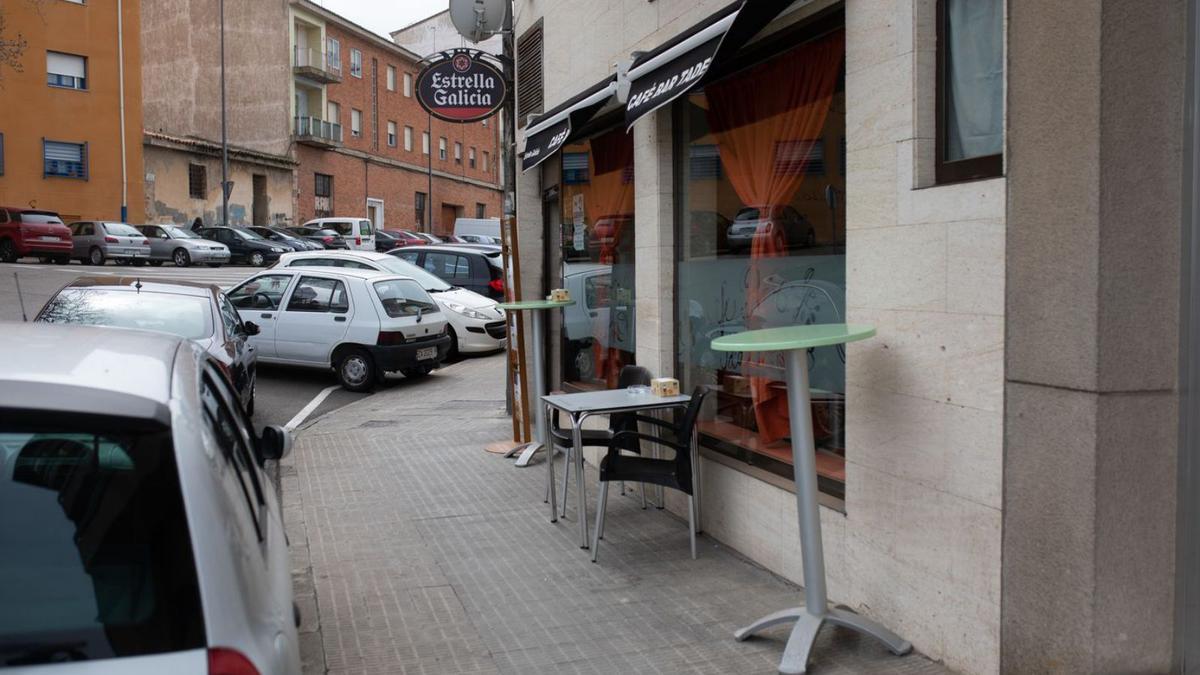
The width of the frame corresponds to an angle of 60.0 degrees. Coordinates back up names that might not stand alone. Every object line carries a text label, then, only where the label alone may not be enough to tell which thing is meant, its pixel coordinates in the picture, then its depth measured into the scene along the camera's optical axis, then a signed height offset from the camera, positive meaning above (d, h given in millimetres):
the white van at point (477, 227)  44406 +3453
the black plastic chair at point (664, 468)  6121 -974
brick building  51844 +9584
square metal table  6316 -618
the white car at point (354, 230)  41281 +3170
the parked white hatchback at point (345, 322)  13633 -184
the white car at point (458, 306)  16594 +20
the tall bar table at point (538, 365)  8789 -516
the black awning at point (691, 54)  5469 +1465
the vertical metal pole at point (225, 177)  40875 +5634
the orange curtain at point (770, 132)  5785 +1057
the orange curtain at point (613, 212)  8750 +818
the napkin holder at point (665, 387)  6645 -521
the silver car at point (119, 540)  2023 -474
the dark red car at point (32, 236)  32375 +2356
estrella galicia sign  10539 +2246
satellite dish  11328 +3180
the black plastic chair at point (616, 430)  7234 -886
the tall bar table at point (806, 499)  4441 -851
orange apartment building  37500 +7474
